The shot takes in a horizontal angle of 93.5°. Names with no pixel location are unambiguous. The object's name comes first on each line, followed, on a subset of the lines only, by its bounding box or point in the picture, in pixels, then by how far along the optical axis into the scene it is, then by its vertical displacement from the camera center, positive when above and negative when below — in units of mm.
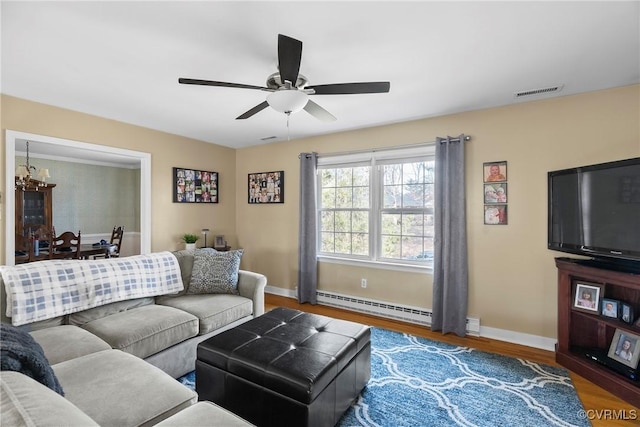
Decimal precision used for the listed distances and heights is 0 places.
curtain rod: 3221 +797
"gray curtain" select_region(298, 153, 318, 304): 4191 -288
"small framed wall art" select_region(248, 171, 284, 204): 4641 +402
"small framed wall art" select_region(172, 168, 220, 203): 4246 +397
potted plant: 4215 -385
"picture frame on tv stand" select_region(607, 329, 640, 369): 2158 -1019
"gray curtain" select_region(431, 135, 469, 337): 3176 -318
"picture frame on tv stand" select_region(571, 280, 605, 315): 2413 -688
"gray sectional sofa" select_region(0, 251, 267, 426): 804 -815
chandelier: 4066 +507
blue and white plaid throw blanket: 2047 -557
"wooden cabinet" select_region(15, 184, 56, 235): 5136 +99
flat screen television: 2133 +9
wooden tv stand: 2148 -938
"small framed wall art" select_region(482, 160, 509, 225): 3064 +210
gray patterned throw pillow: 2969 -615
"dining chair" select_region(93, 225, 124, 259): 5429 -631
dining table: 4965 -631
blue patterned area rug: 1914 -1304
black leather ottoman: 1592 -914
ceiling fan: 1727 +824
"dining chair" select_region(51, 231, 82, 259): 4609 -524
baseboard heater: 3255 -1195
